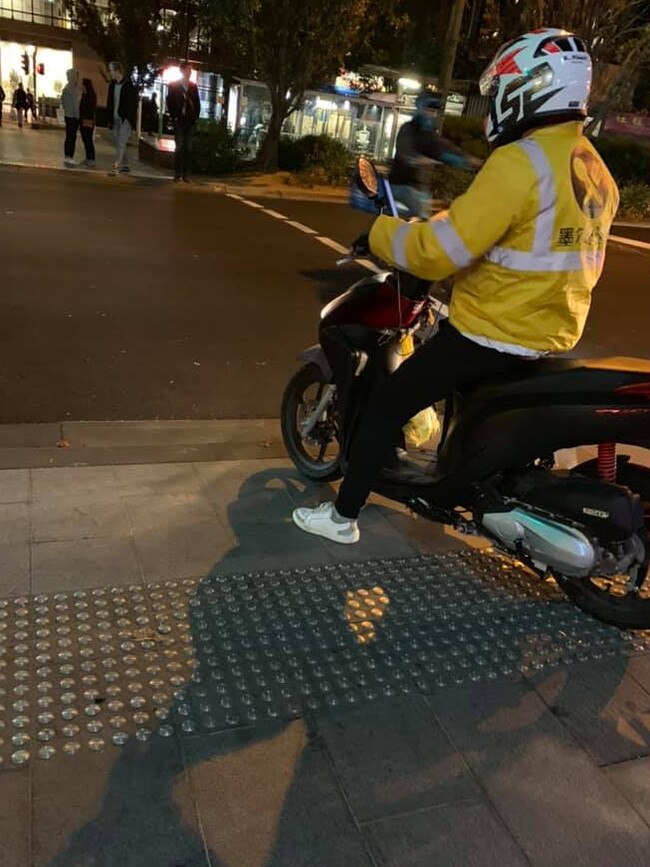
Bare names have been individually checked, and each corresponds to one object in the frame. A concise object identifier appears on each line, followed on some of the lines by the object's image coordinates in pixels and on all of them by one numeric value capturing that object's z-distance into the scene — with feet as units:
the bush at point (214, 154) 57.57
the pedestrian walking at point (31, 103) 88.35
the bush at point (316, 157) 60.49
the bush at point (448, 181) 58.18
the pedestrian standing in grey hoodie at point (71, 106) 50.01
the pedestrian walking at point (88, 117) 51.42
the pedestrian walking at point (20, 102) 81.15
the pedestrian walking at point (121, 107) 48.83
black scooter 8.36
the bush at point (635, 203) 64.49
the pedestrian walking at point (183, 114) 48.70
